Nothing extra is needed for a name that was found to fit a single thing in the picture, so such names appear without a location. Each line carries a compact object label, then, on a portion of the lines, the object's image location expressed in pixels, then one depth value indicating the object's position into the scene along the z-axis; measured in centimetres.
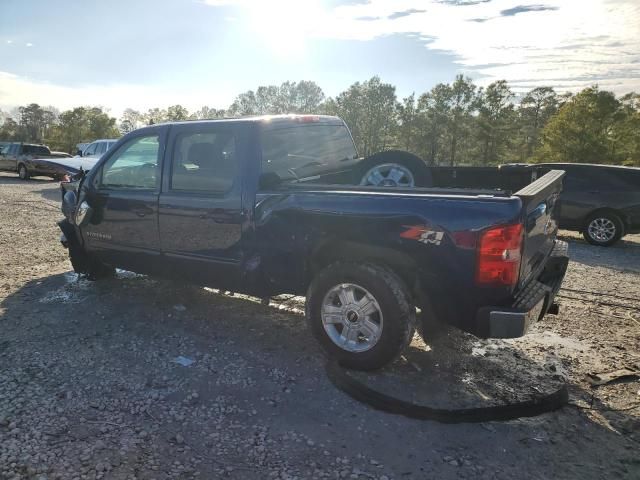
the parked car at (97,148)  1969
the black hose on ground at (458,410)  303
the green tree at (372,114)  5866
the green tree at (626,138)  3045
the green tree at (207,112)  6916
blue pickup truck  308
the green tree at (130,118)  7572
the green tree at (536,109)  4909
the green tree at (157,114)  6661
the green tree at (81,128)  5694
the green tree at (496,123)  4625
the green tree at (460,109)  4981
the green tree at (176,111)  6306
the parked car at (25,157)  2205
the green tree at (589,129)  3002
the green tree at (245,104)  7794
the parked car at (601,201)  931
